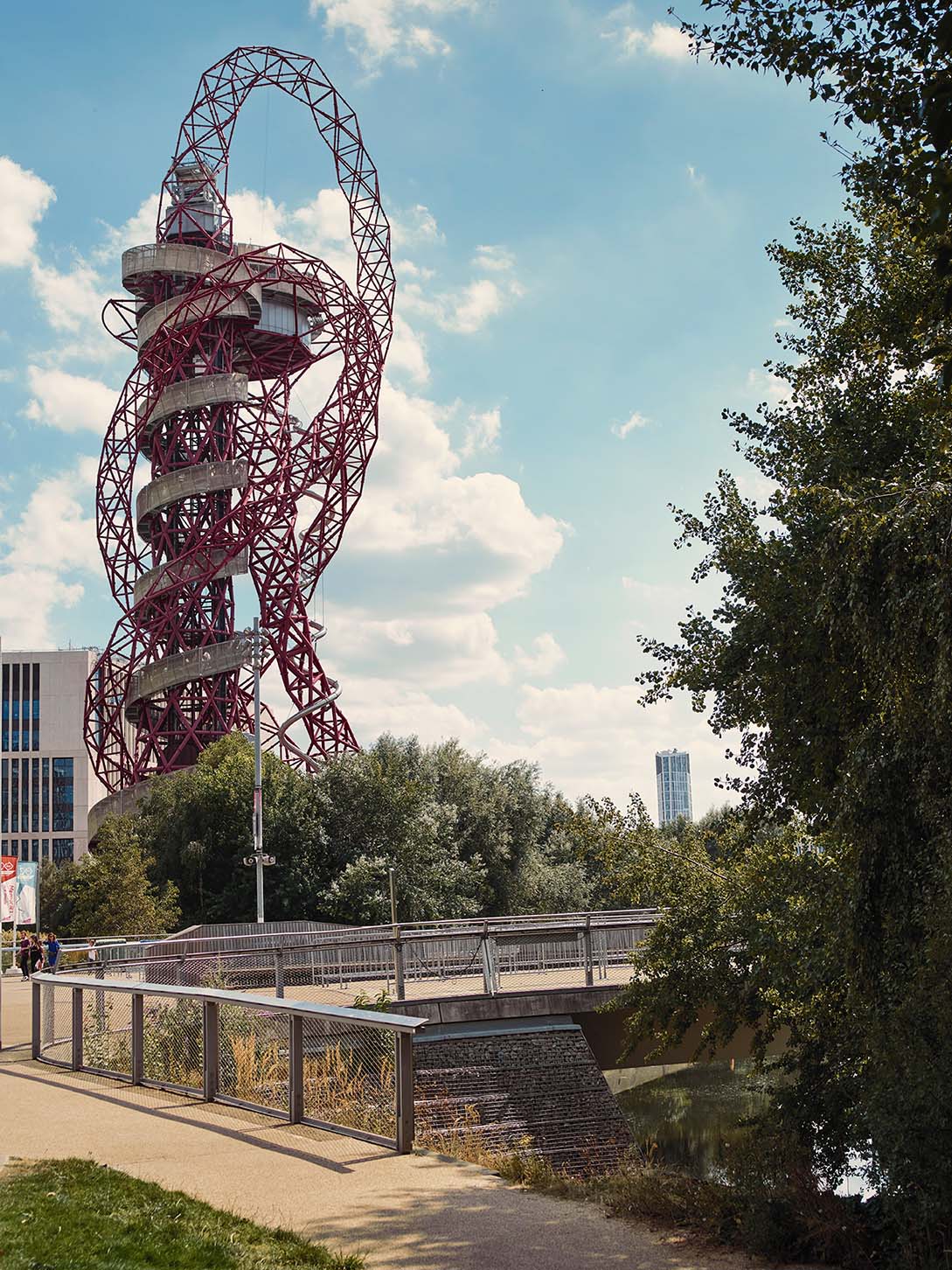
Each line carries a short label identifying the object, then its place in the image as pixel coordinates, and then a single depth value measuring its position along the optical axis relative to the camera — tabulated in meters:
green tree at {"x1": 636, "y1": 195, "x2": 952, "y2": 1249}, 7.81
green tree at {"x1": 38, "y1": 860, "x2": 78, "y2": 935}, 50.38
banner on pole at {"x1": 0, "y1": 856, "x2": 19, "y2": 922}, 25.50
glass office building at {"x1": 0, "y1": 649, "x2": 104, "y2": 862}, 110.31
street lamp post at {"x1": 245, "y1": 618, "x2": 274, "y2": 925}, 36.95
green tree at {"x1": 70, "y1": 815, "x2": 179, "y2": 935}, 40.06
